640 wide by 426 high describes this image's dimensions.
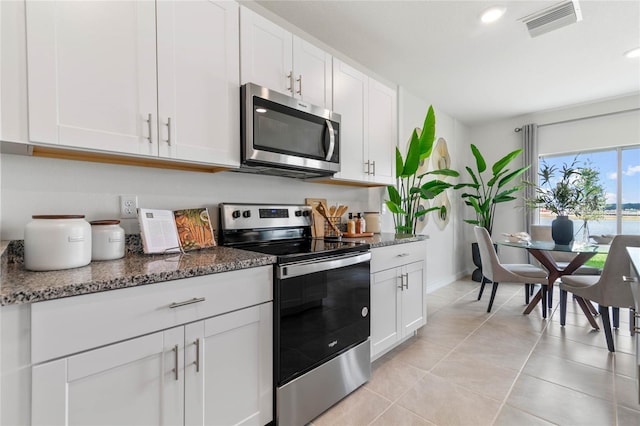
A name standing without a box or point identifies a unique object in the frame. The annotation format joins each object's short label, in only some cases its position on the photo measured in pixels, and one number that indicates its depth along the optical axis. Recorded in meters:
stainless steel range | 1.50
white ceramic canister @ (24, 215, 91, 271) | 1.12
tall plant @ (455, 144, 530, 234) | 4.34
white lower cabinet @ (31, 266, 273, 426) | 0.94
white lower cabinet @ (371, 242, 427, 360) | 2.16
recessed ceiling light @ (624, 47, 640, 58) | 2.83
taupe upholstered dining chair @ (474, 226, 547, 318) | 3.17
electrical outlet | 1.60
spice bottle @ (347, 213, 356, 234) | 2.61
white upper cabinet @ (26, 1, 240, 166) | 1.16
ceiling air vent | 2.17
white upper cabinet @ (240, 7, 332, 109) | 1.76
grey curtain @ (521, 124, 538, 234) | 4.71
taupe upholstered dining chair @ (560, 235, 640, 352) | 2.29
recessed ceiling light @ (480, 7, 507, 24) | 2.23
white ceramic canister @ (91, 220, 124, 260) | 1.36
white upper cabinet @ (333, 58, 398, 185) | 2.39
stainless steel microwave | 1.73
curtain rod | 4.01
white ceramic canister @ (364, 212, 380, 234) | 2.90
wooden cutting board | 2.45
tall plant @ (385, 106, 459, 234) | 2.94
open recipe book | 1.54
